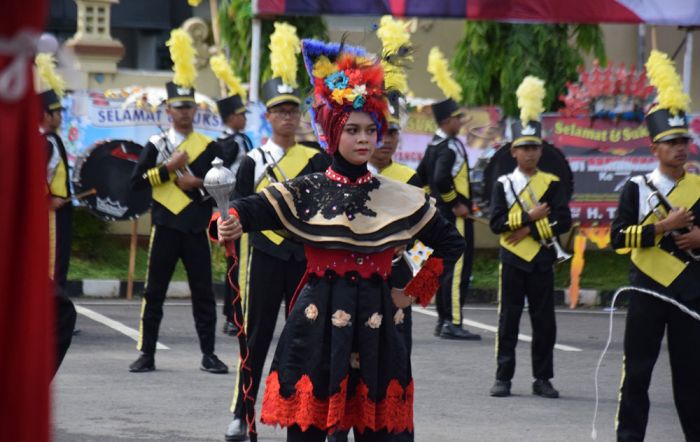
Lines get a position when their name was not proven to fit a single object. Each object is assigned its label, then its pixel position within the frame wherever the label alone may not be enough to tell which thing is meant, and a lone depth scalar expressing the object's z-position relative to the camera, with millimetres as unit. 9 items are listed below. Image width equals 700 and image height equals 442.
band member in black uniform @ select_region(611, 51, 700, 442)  14078
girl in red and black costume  10781
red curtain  4605
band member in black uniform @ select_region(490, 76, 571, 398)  19062
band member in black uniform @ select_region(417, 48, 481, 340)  24859
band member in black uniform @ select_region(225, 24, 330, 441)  14906
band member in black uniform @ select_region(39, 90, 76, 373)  22219
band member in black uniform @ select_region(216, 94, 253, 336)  25500
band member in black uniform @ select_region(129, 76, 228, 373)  19719
